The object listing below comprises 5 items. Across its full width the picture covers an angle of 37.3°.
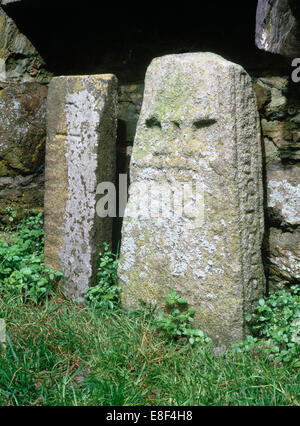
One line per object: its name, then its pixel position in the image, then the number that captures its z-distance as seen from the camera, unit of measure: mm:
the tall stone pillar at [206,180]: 2111
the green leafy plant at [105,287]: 2471
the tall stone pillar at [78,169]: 2543
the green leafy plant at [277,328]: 1987
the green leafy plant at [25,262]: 2627
